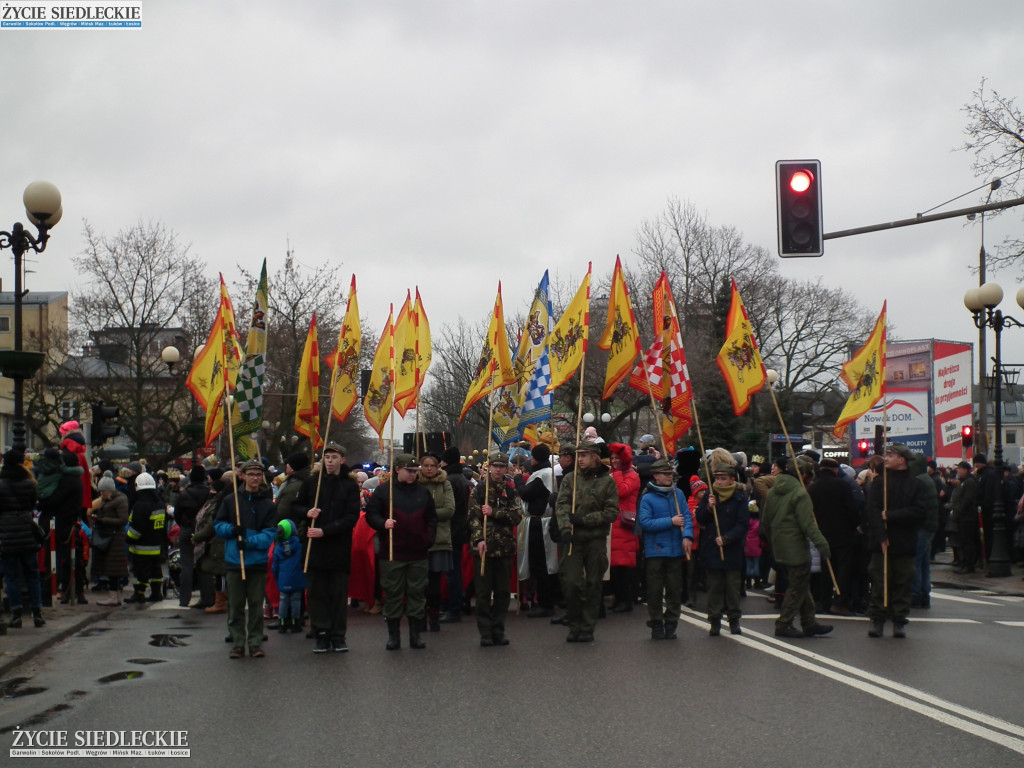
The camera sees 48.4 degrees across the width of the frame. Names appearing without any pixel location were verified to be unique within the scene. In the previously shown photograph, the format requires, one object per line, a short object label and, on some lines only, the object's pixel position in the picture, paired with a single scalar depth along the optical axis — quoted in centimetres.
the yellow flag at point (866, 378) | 1329
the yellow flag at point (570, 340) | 1323
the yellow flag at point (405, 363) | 1348
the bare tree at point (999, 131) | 2666
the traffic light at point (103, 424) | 2262
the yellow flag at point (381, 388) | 1377
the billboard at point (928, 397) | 3206
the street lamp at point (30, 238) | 1352
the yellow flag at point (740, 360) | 1380
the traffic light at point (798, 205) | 1398
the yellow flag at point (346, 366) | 1316
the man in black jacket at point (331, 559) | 1091
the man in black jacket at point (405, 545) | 1105
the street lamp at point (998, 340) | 1944
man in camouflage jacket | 1126
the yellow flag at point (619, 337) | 1345
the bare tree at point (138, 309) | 4619
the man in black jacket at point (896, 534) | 1145
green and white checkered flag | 1330
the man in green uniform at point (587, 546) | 1127
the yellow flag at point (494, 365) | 1369
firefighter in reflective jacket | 1531
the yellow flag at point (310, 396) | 1334
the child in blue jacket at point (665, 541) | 1136
